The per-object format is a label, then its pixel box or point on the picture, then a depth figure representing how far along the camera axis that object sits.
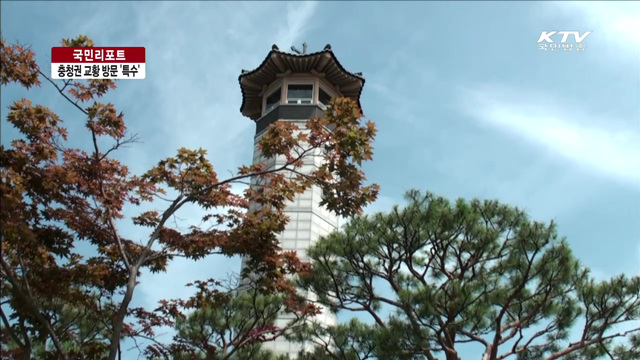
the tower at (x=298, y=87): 18.59
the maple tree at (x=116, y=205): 6.43
